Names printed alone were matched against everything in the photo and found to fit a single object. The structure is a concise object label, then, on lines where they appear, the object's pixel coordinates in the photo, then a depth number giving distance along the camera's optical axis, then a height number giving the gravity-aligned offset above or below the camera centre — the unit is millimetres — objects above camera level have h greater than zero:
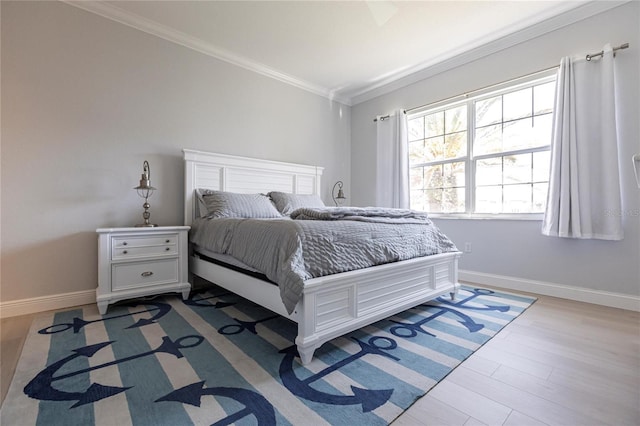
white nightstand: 2158 -401
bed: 1448 -462
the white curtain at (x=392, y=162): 3799 +730
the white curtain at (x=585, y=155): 2316 +520
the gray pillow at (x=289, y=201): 3136 +149
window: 2863 +736
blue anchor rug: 1100 -763
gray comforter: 1475 -192
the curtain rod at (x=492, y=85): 2314 +1389
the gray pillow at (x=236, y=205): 2662 +89
